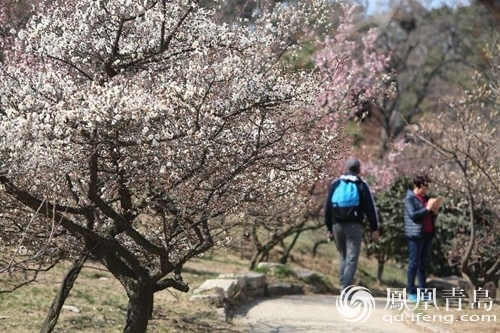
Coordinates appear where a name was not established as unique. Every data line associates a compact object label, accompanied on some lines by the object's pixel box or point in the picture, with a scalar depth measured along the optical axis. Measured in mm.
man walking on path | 15945
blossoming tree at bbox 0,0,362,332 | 9461
